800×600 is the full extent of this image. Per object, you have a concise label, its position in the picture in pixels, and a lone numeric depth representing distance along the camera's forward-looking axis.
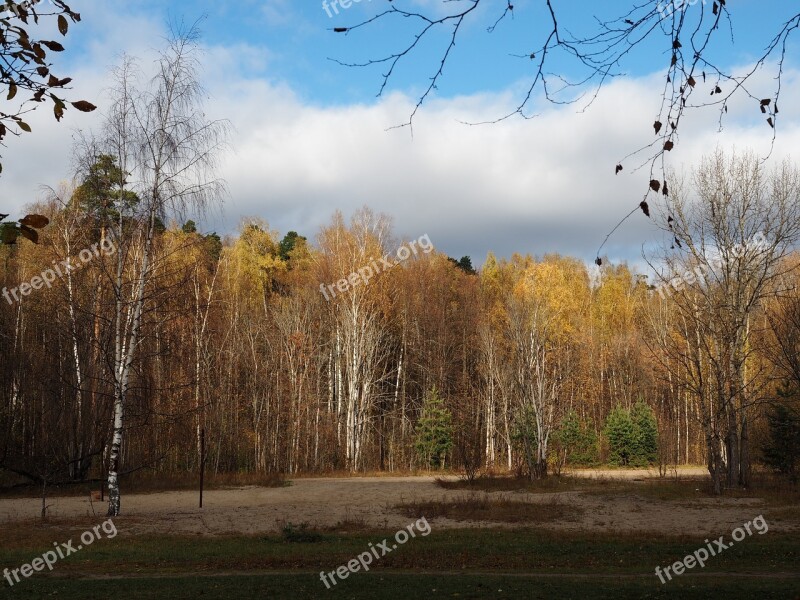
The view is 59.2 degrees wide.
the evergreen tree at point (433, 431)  36.53
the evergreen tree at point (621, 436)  39.69
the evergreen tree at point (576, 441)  38.34
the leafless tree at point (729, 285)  22.77
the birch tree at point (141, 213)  17.08
